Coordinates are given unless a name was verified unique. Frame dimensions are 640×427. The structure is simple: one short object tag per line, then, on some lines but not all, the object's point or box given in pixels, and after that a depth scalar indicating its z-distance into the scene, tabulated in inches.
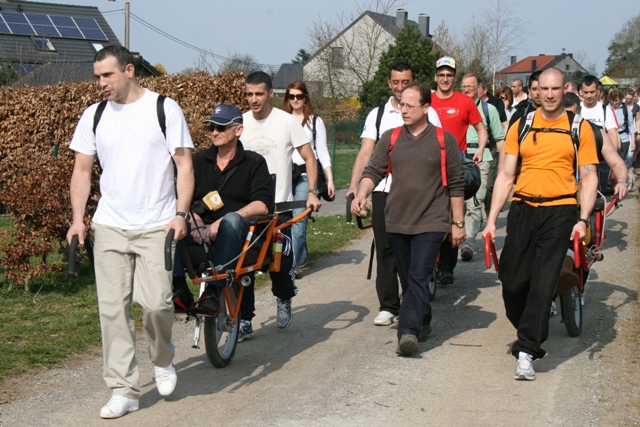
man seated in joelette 245.6
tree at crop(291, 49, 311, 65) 4453.7
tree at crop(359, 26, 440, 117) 1348.4
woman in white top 378.6
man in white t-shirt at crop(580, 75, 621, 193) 421.4
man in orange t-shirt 242.4
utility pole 1397.6
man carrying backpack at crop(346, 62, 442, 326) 298.0
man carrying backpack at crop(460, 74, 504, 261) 436.5
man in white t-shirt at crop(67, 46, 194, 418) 206.8
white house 1617.9
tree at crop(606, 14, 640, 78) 3661.4
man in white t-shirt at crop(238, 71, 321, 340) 309.6
